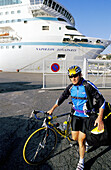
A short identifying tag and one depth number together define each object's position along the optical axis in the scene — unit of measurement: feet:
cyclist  6.41
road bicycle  6.73
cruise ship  65.87
